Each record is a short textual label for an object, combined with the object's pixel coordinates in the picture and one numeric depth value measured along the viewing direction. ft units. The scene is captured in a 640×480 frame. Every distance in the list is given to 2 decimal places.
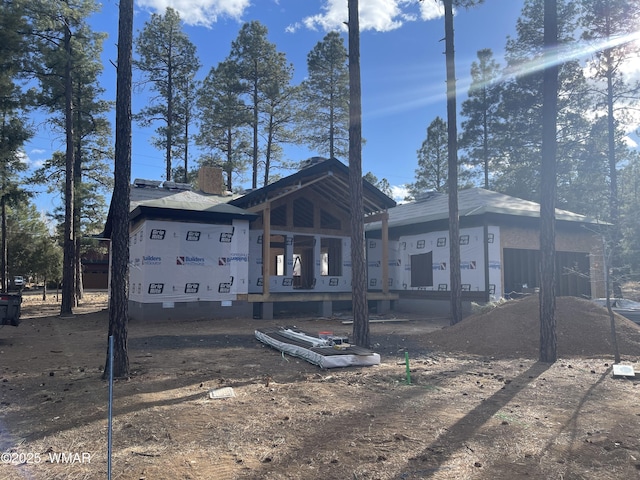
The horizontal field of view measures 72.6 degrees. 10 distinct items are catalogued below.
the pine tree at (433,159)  119.96
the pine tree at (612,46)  67.41
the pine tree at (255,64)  90.99
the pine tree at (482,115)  98.63
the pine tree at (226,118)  89.51
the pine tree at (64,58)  56.59
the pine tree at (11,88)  49.98
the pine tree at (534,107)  81.46
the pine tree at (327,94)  93.61
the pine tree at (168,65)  91.40
